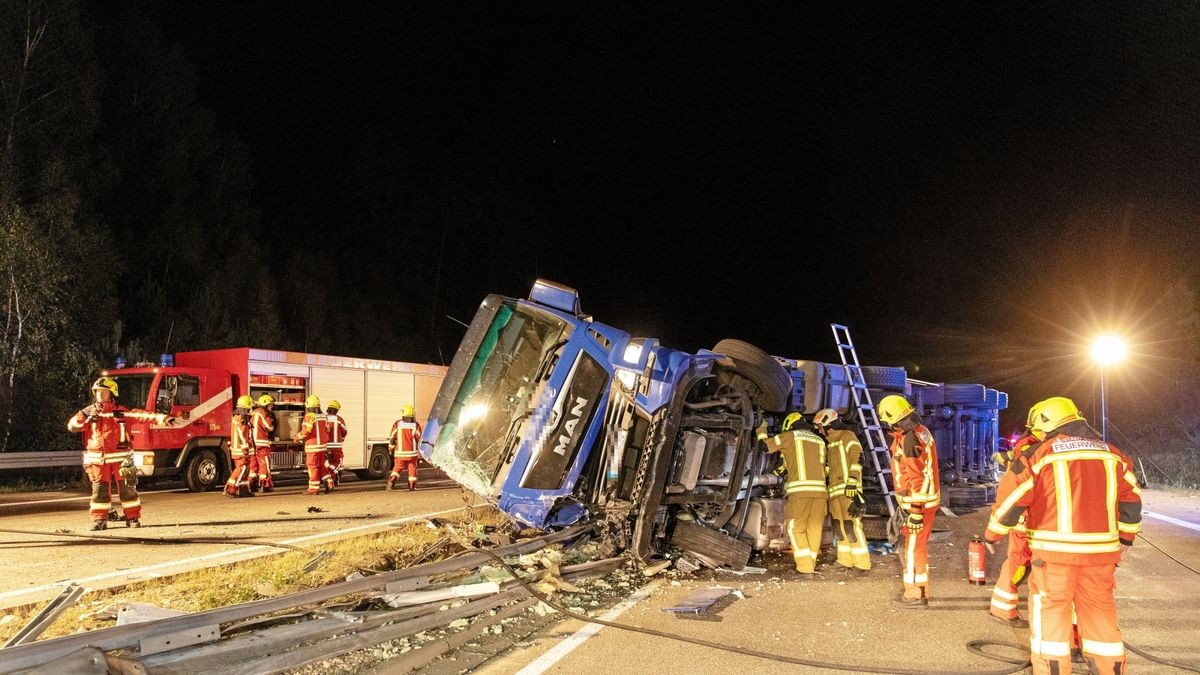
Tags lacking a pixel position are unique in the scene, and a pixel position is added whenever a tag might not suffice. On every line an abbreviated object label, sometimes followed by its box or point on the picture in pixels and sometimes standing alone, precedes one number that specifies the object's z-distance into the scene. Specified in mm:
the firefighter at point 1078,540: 3949
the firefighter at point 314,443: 13023
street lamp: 20078
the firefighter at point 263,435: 12930
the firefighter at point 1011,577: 5301
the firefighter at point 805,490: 7359
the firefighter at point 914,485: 6168
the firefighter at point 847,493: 7496
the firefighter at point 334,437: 13570
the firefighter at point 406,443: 14406
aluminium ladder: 8875
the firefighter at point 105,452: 9086
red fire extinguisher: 6727
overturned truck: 6824
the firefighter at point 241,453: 12836
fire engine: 13766
